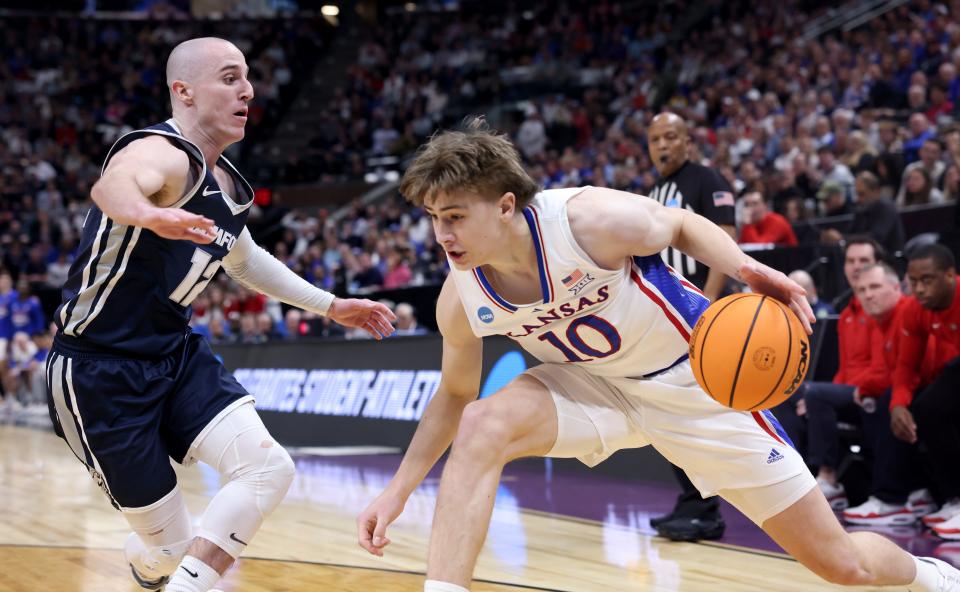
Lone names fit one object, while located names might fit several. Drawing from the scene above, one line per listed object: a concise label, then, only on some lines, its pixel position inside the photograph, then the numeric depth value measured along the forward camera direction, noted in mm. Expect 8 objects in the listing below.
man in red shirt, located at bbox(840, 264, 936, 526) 5707
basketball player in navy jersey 3447
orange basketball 2943
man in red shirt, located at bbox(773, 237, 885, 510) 6012
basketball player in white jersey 2990
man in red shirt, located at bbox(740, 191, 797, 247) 9406
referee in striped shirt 5379
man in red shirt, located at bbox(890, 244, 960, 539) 5426
